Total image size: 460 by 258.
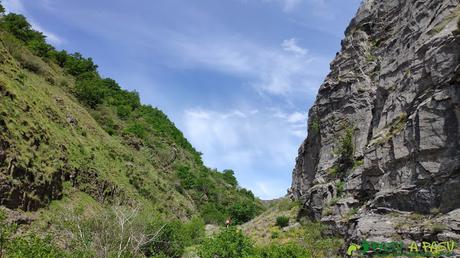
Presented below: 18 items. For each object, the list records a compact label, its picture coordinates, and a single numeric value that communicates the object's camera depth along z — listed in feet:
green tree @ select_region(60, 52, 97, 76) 232.12
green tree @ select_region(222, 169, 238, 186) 376.37
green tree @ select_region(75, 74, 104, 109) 200.23
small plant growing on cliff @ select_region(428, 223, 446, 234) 66.02
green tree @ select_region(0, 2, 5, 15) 177.78
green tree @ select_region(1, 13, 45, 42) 196.97
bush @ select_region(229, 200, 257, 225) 248.93
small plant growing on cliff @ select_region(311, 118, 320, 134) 161.68
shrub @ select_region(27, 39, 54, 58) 199.41
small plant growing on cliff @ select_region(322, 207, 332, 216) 113.52
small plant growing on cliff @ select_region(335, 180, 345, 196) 120.02
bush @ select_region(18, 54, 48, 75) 153.69
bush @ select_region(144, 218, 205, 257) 113.91
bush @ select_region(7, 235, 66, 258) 48.46
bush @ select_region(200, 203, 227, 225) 237.82
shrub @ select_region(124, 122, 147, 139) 223.10
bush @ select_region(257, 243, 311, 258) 83.10
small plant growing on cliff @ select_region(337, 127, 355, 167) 129.49
